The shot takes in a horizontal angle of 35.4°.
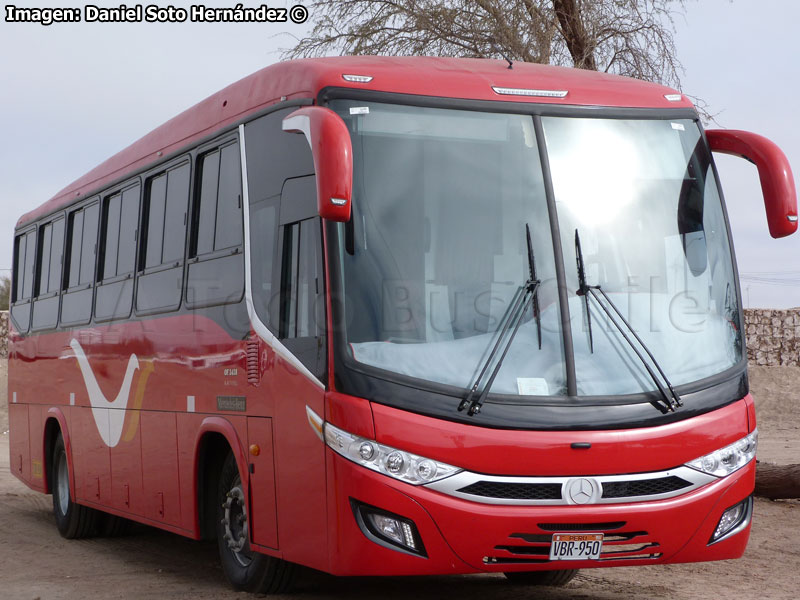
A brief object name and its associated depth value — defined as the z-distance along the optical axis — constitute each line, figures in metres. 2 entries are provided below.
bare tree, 19.72
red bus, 6.90
